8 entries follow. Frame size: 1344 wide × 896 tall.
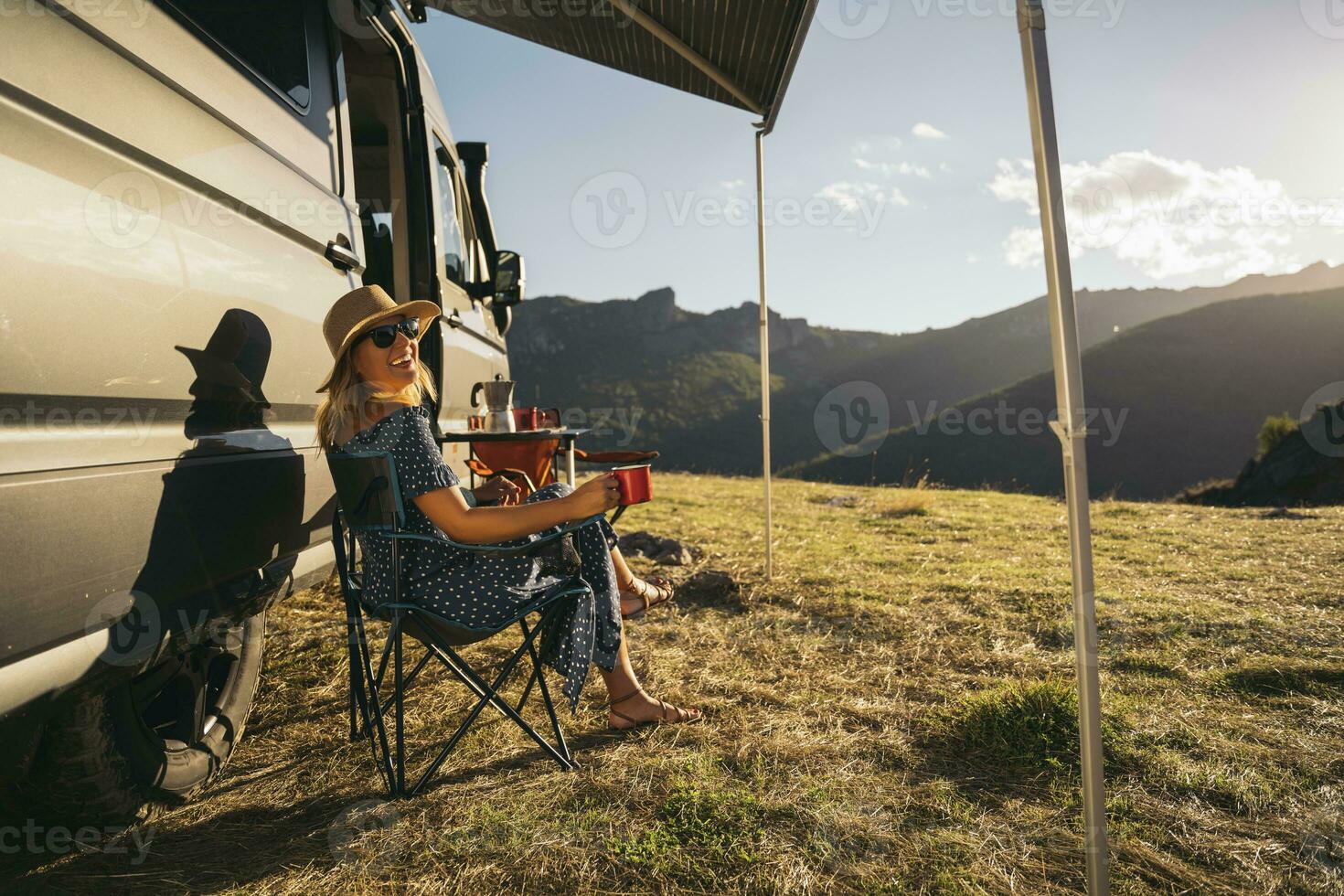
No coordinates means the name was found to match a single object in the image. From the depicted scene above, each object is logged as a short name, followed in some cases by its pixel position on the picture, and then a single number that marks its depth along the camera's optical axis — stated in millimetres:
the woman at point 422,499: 1854
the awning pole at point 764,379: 3885
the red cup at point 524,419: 3062
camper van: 1139
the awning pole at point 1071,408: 1368
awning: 2902
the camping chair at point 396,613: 1818
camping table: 2811
